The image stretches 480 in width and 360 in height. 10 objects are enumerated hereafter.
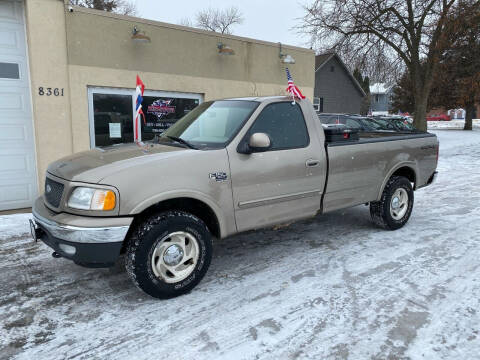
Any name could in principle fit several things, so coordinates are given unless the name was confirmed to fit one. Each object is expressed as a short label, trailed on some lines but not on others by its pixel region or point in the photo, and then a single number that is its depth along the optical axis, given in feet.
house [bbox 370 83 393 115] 252.87
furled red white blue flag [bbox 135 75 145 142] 23.11
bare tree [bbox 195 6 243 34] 160.45
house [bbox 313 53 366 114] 95.90
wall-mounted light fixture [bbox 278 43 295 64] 36.88
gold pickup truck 10.41
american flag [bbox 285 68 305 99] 15.02
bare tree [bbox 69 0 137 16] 91.09
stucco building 23.79
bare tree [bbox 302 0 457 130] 61.31
